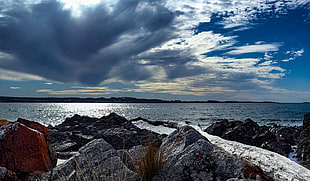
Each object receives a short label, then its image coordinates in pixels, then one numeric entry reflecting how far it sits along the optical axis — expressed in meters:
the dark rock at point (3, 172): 3.85
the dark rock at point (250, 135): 10.66
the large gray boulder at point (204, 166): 3.24
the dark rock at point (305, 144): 9.43
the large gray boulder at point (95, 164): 3.45
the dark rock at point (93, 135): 9.97
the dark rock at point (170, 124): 12.49
